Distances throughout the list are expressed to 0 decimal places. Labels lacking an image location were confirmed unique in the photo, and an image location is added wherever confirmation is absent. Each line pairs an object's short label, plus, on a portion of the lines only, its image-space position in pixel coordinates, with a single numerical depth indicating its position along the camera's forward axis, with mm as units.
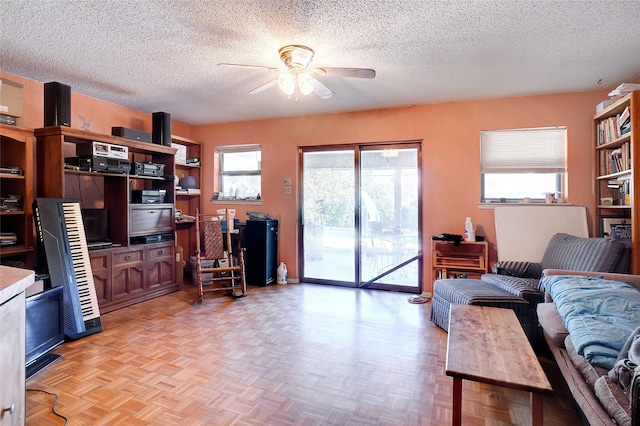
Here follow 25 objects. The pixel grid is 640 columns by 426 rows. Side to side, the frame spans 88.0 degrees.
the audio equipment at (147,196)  3932
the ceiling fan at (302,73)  2498
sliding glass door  4402
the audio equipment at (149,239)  3915
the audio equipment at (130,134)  3750
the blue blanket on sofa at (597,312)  1519
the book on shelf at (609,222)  3352
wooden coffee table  1445
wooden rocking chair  4098
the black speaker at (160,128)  4191
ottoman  2658
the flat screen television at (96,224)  3549
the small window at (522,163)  3777
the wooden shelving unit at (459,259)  3823
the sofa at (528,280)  2664
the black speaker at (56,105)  3141
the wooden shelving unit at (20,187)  3060
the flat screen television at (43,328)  2301
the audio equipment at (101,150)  3383
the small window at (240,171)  5199
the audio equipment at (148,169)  3865
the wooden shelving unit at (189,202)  5270
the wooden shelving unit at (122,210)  3182
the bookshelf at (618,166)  2770
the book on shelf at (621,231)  3117
